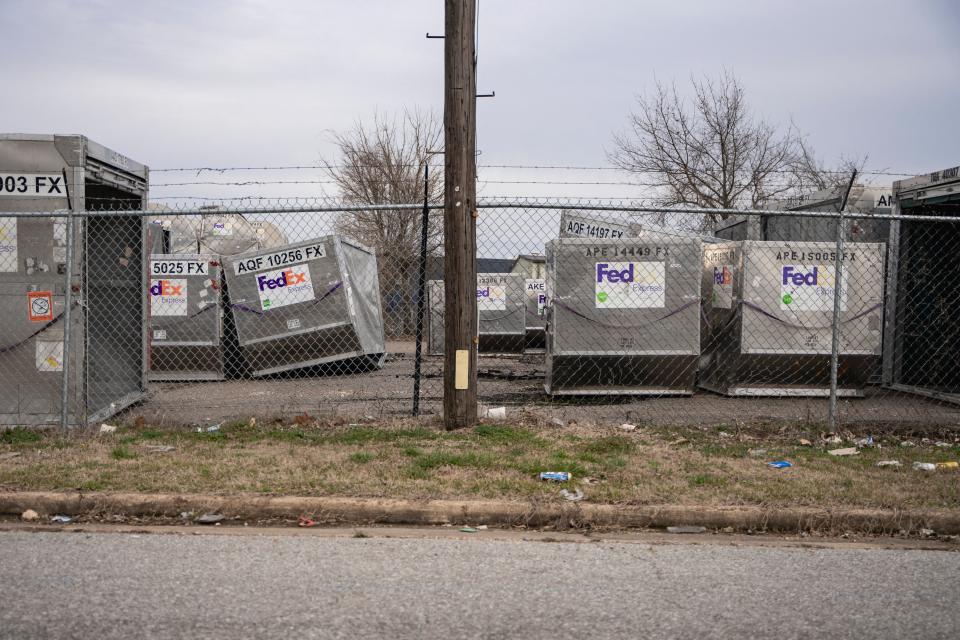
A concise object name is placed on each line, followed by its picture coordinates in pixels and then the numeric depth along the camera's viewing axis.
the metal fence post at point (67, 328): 6.95
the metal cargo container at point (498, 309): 19.52
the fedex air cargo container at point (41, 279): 7.36
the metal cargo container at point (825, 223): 11.34
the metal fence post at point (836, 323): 7.16
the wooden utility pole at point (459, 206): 6.81
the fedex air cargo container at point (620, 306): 9.67
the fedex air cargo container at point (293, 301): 12.27
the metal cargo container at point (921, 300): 10.86
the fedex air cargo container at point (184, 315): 12.69
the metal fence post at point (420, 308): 7.33
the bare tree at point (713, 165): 25.03
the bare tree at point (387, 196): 23.24
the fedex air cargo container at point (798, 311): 10.02
